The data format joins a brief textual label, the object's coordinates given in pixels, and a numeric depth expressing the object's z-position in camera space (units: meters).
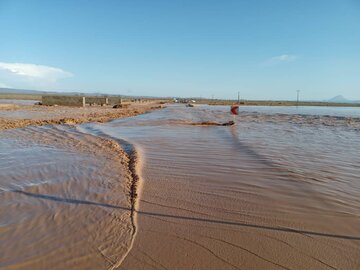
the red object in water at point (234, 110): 20.77
